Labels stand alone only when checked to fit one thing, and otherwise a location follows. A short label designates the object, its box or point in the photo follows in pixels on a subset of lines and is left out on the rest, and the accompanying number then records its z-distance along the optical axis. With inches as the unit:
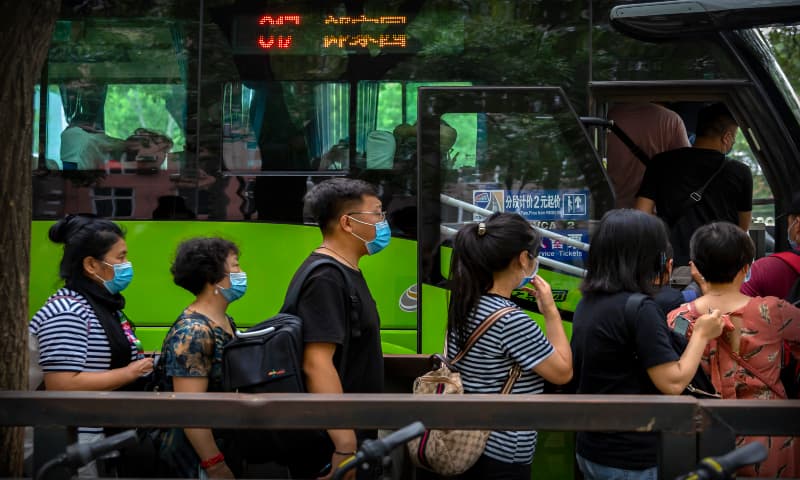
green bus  245.6
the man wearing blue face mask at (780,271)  193.8
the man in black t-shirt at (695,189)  252.4
